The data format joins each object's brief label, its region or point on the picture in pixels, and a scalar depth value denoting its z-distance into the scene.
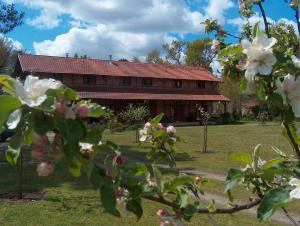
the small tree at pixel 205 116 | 20.09
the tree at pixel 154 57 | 72.19
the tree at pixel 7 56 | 41.81
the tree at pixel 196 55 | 71.90
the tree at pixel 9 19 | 21.17
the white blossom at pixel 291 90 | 1.47
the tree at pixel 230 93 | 56.14
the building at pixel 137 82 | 43.47
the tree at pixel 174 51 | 72.06
